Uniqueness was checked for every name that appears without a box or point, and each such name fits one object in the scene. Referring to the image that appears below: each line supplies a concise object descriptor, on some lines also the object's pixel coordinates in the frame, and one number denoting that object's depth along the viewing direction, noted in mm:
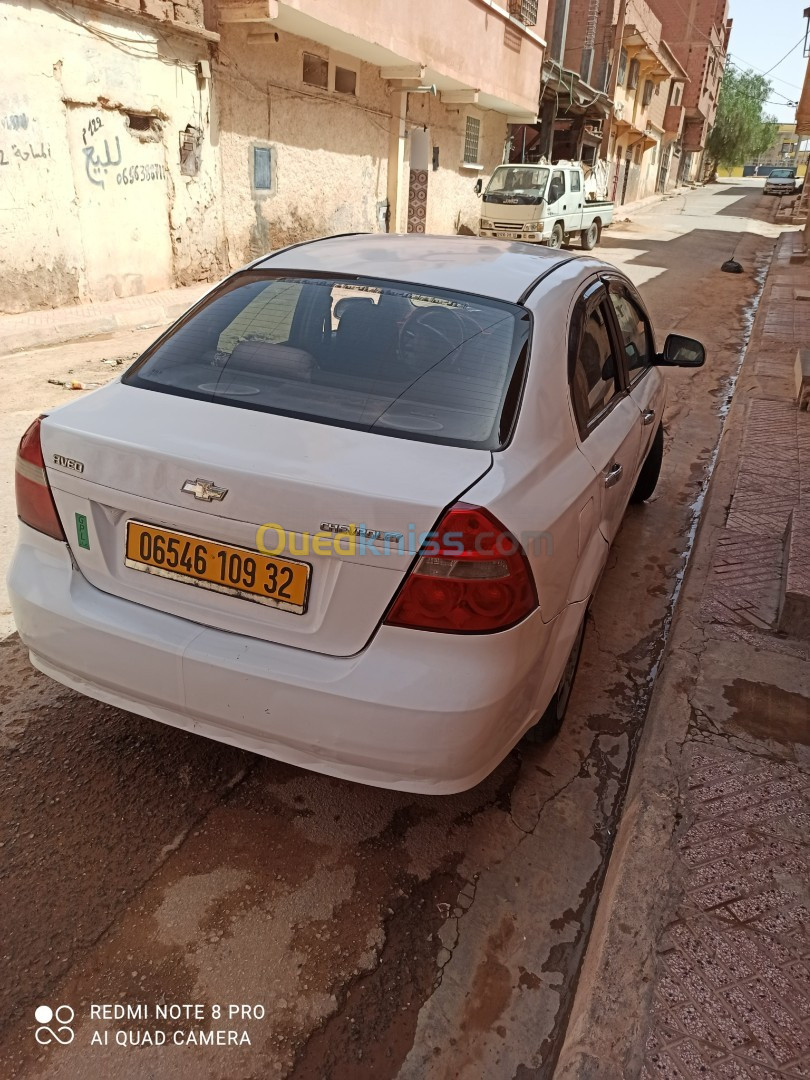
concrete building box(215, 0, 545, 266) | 12062
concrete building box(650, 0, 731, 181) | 51438
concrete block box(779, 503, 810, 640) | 3279
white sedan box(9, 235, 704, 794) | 1905
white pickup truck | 17594
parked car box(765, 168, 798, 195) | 49688
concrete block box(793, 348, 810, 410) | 6555
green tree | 66188
